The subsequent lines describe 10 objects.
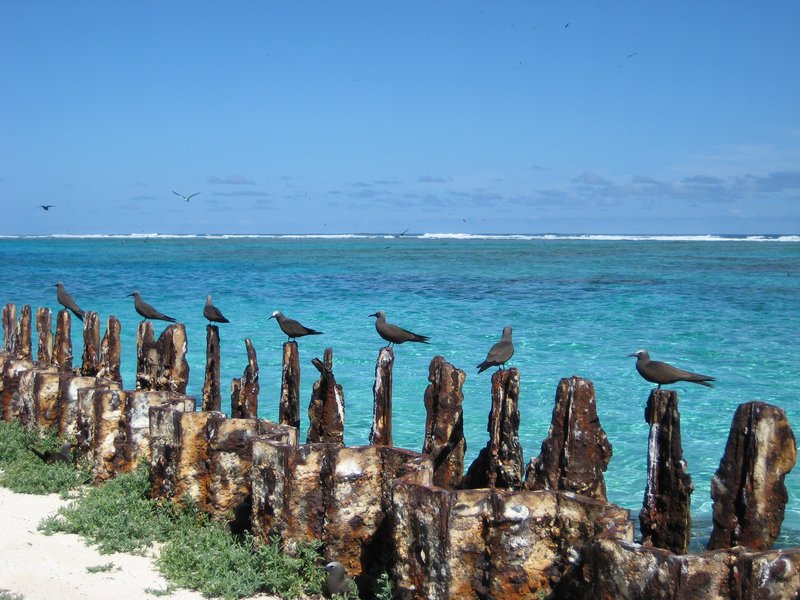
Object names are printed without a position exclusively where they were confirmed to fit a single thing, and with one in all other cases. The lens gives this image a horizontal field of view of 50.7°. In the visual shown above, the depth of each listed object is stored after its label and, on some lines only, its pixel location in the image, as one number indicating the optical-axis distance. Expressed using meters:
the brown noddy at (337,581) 5.75
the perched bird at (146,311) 12.20
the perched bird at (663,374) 7.25
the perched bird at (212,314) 11.20
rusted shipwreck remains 4.55
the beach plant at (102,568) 6.28
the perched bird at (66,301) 13.36
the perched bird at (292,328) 10.14
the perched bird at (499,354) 8.38
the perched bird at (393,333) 9.84
